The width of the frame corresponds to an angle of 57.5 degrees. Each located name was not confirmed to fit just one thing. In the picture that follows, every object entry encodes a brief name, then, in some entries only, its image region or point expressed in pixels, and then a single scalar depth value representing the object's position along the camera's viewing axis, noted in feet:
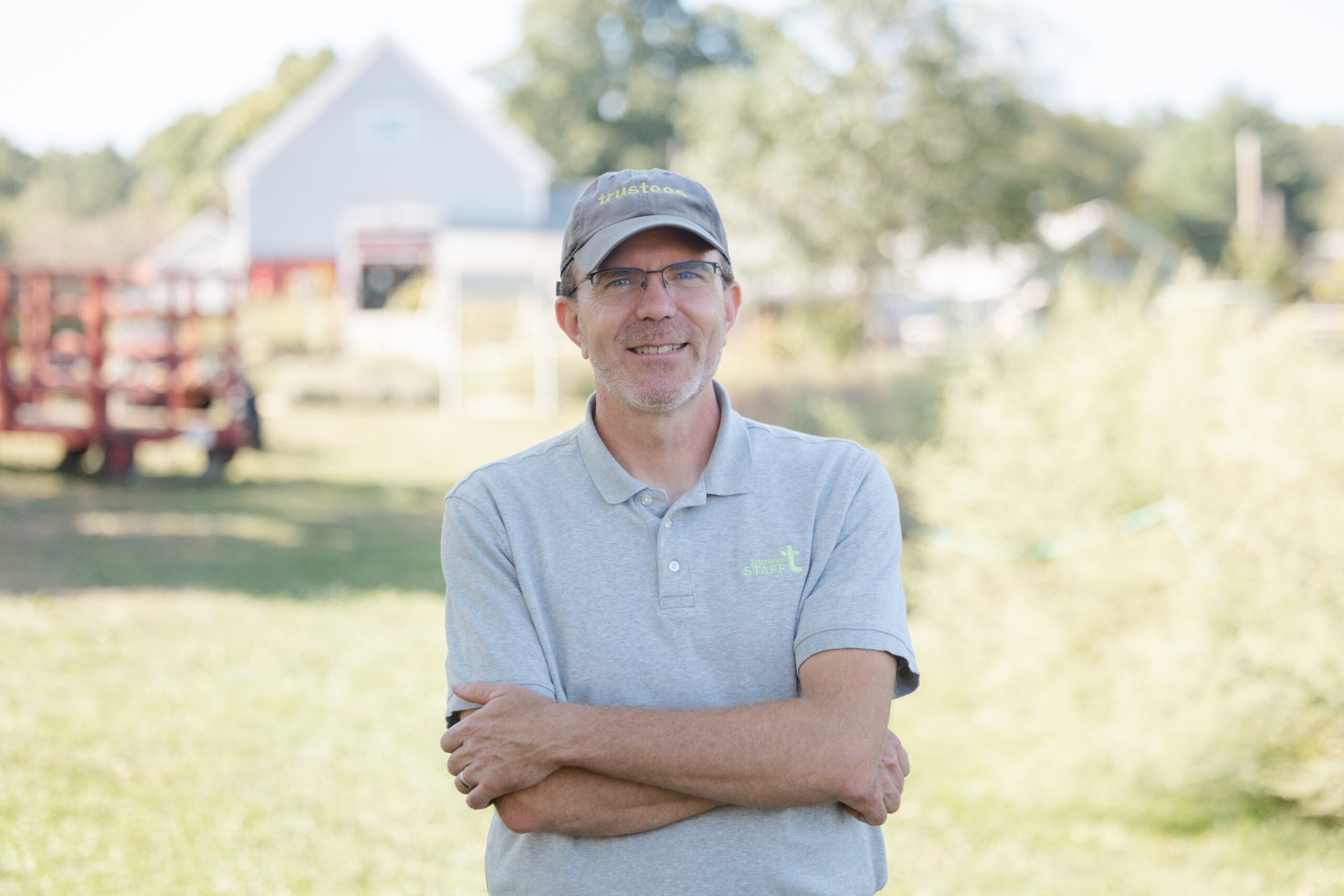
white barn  103.50
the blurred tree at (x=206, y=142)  179.11
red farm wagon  39.96
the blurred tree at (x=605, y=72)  190.08
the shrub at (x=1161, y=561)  15.03
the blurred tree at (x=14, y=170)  207.00
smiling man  6.93
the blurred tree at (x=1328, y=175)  183.01
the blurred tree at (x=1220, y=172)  198.39
